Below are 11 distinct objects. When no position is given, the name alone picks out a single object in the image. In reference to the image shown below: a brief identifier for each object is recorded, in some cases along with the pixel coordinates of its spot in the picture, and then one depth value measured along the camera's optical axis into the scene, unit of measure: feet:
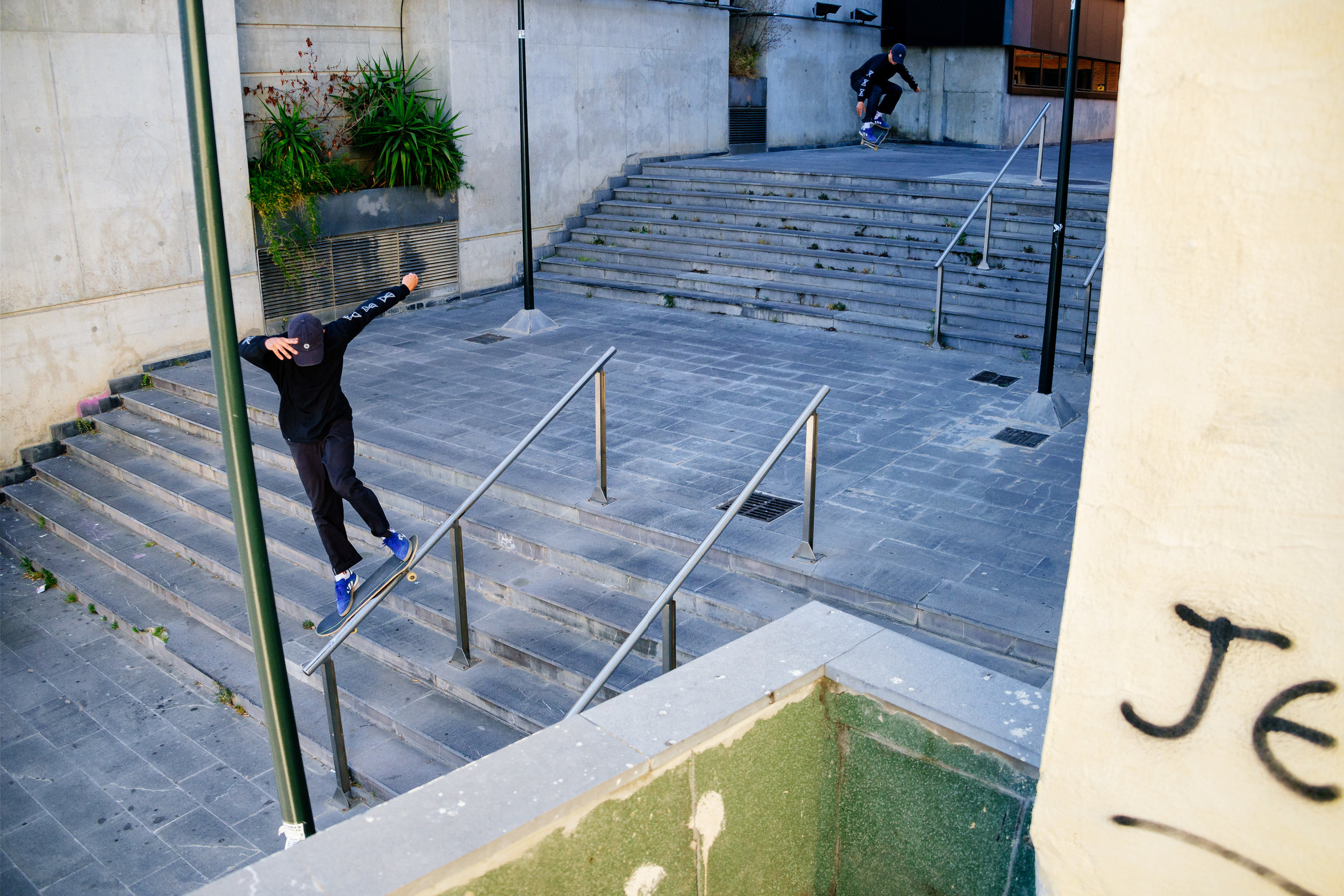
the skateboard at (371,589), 18.84
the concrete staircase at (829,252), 35.24
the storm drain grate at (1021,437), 25.86
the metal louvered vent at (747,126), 56.39
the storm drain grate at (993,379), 30.67
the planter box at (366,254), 36.91
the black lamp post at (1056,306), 24.11
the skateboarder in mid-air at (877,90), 44.99
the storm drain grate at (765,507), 22.06
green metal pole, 11.14
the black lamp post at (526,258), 34.50
